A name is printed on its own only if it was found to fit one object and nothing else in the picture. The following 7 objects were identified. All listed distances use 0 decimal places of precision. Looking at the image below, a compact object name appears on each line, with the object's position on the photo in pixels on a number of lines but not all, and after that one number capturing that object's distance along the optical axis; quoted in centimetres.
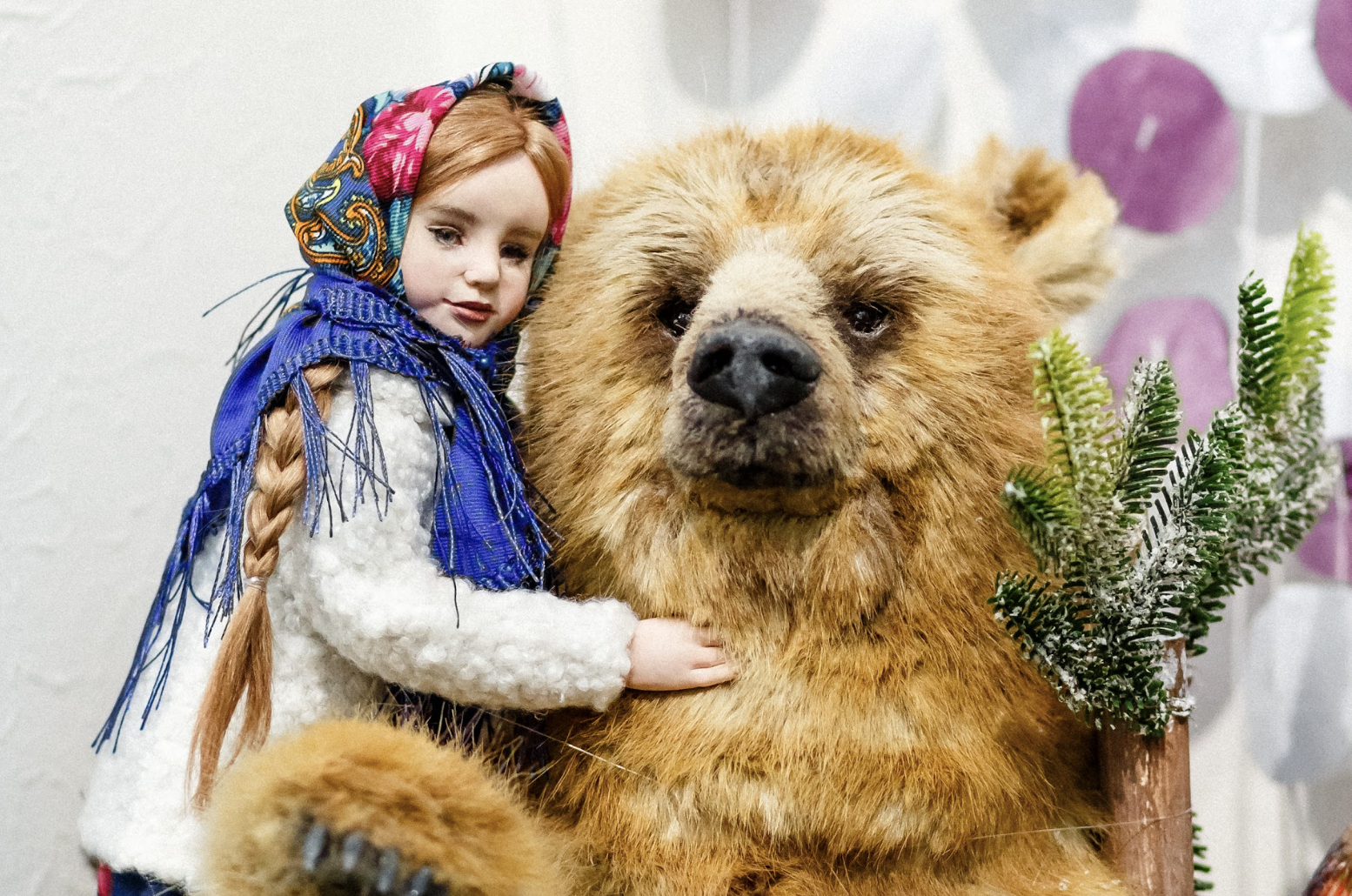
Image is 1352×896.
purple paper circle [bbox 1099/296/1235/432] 104
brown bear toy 69
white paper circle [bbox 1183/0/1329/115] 103
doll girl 68
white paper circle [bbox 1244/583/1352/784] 105
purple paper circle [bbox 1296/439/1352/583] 104
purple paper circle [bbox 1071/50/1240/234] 103
